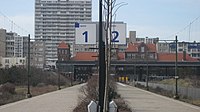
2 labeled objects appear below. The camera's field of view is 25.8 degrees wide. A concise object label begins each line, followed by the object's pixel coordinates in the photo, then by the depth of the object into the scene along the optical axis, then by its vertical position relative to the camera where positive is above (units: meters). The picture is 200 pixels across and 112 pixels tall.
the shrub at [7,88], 54.64 -5.21
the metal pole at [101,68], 14.68 -0.67
